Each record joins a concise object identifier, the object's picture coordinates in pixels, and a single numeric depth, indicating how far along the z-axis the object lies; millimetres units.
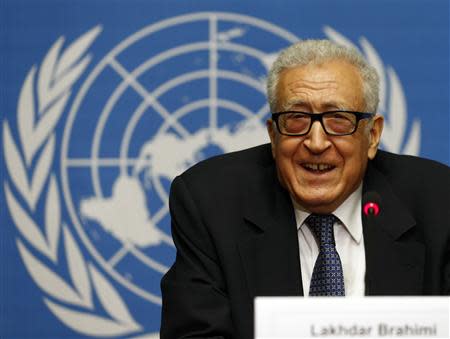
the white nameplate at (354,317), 2934
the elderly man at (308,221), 4570
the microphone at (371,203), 4174
